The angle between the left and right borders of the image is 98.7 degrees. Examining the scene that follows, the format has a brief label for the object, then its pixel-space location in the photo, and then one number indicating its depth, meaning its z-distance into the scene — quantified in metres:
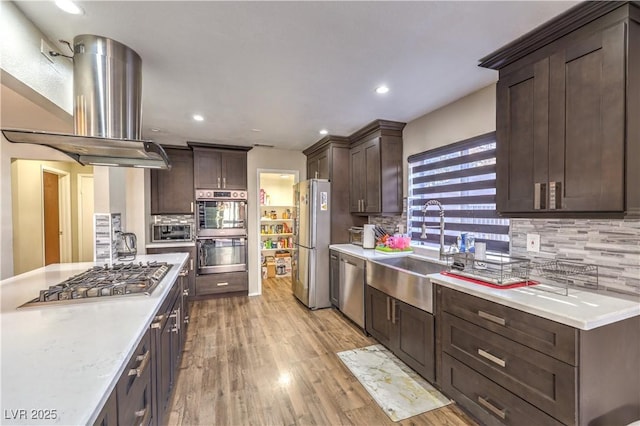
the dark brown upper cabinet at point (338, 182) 4.04
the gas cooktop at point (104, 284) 1.48
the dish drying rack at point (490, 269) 1.79
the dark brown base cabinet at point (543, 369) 1.28
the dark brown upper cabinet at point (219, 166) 4.39
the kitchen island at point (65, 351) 0.71
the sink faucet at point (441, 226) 2.66
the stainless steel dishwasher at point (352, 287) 3.14
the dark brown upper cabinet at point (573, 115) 1.35
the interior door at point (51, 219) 4.61
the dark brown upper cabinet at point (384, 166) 3.40
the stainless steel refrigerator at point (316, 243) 3.90
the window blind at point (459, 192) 2.41
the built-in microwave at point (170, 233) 4.32
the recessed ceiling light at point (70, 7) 1.37
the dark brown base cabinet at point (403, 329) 2.15
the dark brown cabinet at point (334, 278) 3.71
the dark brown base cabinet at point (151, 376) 0.96
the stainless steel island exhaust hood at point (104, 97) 1.68
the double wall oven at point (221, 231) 4.36
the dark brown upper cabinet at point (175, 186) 4.35
